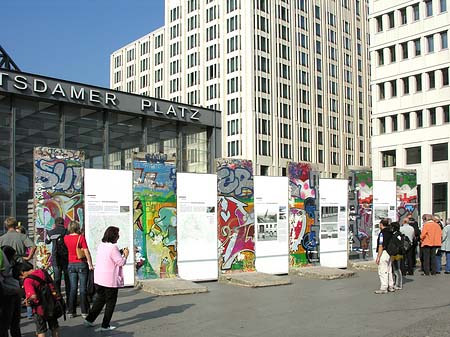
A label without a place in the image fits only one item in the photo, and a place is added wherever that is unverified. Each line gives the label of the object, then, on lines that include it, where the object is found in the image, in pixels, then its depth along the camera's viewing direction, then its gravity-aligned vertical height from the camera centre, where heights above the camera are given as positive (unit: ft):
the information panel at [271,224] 53.67 -1.74
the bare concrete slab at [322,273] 52.39 -6.18
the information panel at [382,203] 64.13 +0.10
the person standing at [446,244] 58.13 -4.06
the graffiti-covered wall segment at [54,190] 41.16 +1.32
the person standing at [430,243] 57.26 -3.87
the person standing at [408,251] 56.24 -4.71
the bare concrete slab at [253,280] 47.16 -6.07
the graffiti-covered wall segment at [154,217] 46.55 -0.76
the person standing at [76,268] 33.76 -3.44
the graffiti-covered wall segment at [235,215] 51.34 -0.84
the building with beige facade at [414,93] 173.99 +34.07
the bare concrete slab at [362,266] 60.13 -6.33
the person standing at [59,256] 35.35 -2.85
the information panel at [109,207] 43.52 +0.08
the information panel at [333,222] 58.75 -1.77
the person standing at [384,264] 43.86 -4.53
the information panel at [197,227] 48.65 -1.68
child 24.57 -3.83
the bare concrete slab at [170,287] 42.42 -5.93
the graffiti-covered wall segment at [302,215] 56.85 -1.01
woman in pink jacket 29.89 -3.42
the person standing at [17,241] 34.63 -1.87
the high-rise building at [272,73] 254.27 +62.97
